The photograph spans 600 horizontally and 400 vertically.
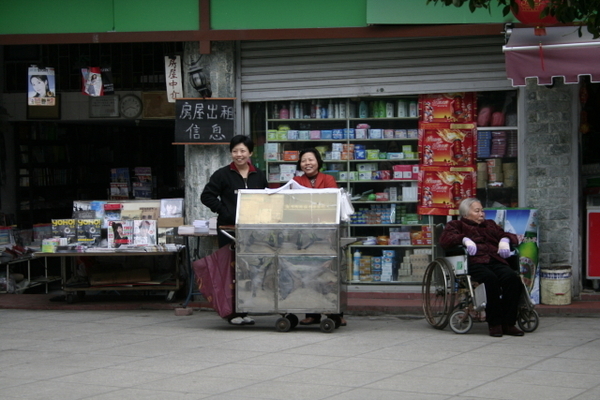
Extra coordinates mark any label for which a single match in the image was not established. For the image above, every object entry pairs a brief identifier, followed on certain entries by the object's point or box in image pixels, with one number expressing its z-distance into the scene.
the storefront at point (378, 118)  10.98
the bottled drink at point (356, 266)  11.47
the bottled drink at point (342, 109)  11.48
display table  10.85
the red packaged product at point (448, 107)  11.05
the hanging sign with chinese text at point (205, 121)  11.23
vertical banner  11.45
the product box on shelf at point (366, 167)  11.51
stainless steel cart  8.79
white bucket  10.26
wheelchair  8.55
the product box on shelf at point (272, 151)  11.66
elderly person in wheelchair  8.48
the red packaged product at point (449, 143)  11.10
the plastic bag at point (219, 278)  9.09
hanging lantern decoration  9.91
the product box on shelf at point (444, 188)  11.13
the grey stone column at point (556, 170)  10.58
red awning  9.38
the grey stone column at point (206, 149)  11.32
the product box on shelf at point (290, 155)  11.66
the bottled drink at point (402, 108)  11.34
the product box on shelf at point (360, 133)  11.47
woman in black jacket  9.32
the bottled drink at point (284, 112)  11.60
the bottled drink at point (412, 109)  11.30
